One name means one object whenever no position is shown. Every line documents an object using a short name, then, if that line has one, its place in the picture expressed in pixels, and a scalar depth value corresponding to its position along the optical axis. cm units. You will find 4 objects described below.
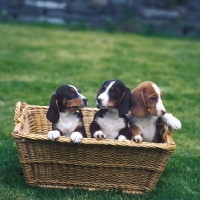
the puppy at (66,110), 402
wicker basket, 378
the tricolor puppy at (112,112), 397
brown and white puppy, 405
